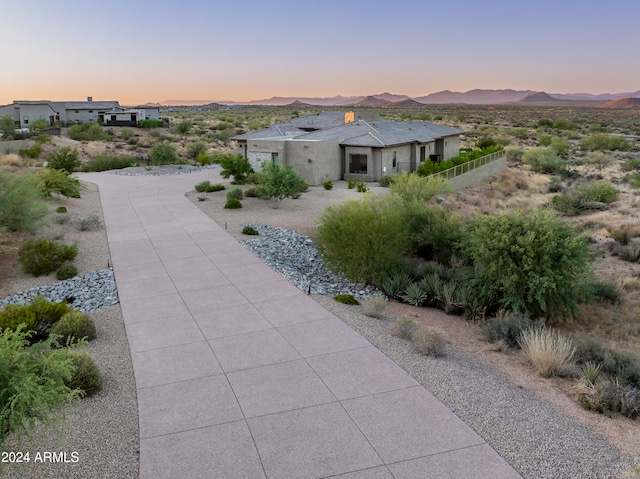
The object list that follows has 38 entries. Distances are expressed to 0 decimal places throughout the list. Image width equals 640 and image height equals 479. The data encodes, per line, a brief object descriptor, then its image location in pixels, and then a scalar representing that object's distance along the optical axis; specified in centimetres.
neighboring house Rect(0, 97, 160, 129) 7844
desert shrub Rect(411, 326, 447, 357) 1096
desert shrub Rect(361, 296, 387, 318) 1351
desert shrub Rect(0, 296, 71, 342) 1129
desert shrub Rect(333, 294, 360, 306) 1443
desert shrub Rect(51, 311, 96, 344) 1125
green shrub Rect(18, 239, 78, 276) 1675
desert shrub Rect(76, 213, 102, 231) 2277
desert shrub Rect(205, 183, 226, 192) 3266
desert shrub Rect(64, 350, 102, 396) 902
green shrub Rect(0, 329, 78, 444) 612
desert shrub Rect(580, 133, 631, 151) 6431
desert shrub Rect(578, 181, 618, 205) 3359
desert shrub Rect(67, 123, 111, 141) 6372
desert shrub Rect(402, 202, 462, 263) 1927
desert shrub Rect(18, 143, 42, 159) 4539
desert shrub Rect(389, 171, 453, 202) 2694
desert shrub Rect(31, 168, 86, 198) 2774
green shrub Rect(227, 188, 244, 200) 2980
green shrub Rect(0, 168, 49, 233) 1944
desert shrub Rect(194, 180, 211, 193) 3281
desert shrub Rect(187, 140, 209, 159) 5789
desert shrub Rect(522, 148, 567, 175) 4772
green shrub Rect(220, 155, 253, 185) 3344
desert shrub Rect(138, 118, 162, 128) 7706
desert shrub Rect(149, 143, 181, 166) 4659
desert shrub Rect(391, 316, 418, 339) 1197
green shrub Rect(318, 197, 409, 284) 1673
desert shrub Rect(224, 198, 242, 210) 2741
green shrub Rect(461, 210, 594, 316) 1462
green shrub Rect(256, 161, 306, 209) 2777
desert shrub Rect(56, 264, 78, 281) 1628
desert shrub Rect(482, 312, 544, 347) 1243
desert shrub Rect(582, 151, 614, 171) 5244
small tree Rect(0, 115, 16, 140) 6191
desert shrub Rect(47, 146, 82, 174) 3662
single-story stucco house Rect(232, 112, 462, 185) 3559
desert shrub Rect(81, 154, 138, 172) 4494
